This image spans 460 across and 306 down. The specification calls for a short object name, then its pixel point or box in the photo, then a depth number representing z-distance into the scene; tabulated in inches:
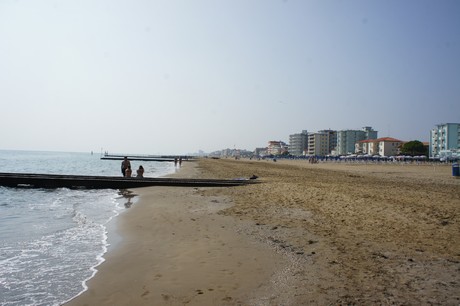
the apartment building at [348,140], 7195.4
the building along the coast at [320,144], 7667.3
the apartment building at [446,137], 4550.0
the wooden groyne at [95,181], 867.4
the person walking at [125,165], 994.1
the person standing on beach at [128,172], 988.6
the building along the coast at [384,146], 5580.7
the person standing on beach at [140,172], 950.7
